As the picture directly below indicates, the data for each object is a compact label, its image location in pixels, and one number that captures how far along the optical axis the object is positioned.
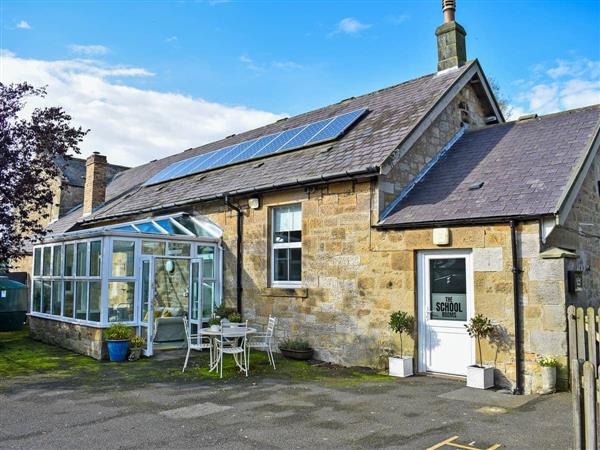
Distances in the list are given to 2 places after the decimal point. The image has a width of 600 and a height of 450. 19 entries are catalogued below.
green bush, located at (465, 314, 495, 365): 8.30
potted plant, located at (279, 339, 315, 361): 10.68
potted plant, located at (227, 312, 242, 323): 11.77
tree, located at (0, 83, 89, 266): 11.59
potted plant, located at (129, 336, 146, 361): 11.05
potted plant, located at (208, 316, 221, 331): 11.70
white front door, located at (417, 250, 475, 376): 8.88
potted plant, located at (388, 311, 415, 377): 9.18
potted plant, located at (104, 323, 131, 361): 10.88
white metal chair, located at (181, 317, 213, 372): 9.67
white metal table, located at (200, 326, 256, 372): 9.45
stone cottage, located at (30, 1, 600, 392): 8.33
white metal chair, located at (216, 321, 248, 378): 9.19
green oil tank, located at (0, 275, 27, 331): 17.03
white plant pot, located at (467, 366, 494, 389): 8.10
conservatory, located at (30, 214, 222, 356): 11.54
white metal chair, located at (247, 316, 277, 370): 9.70
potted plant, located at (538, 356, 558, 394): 7.69
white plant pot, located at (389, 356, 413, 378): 9.16
